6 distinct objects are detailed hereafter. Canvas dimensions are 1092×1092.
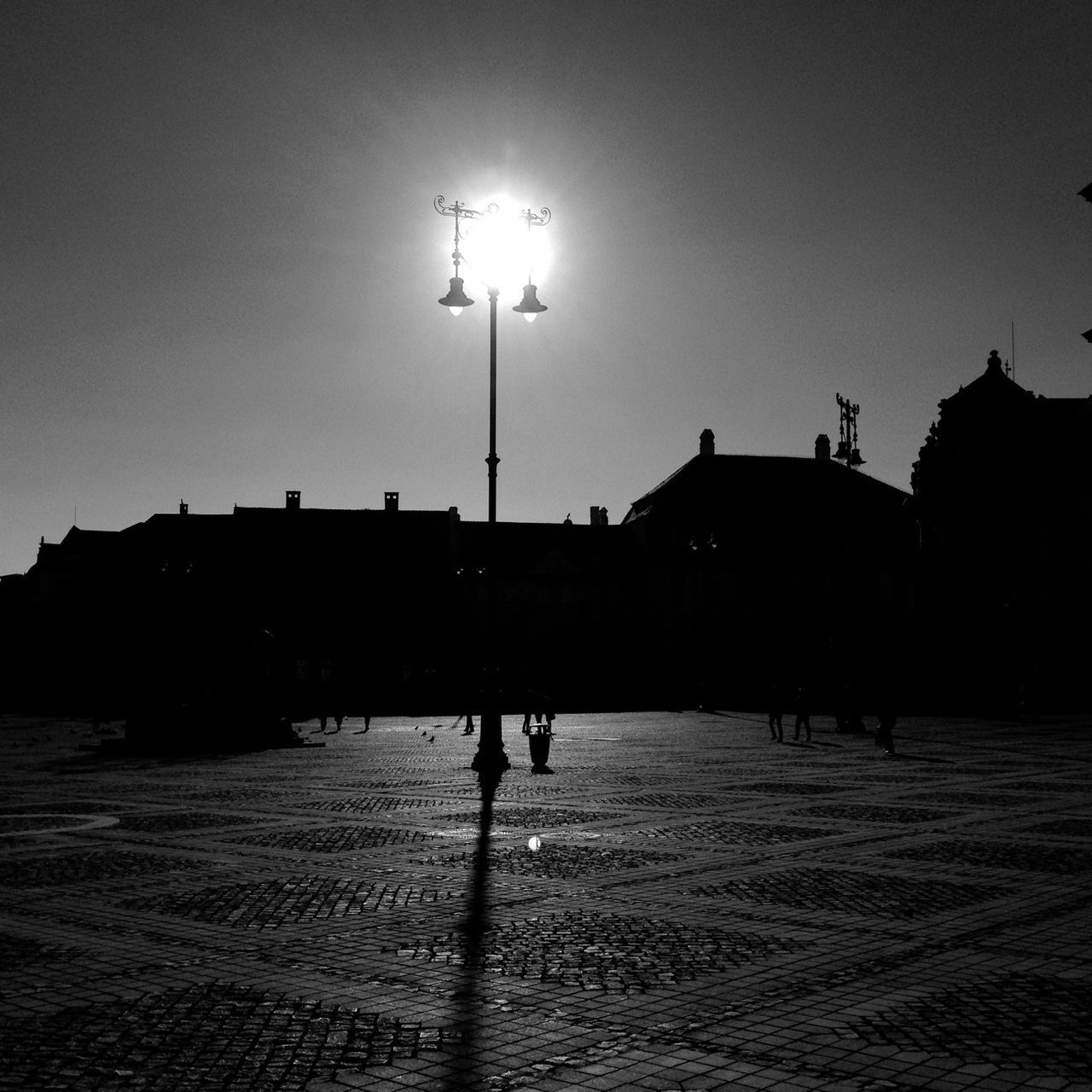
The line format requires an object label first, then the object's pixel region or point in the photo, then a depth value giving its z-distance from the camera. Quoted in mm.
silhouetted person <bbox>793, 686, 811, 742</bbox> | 30484
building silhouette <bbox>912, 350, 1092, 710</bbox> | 54906
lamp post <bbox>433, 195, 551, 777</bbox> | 21016
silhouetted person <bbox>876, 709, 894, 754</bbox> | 25500
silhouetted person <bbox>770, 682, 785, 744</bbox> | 30641
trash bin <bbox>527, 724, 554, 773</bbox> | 22016
